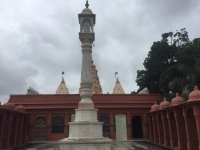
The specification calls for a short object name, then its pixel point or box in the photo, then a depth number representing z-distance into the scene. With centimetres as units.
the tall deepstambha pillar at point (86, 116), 1056
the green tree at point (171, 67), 2064
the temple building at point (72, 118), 1759
